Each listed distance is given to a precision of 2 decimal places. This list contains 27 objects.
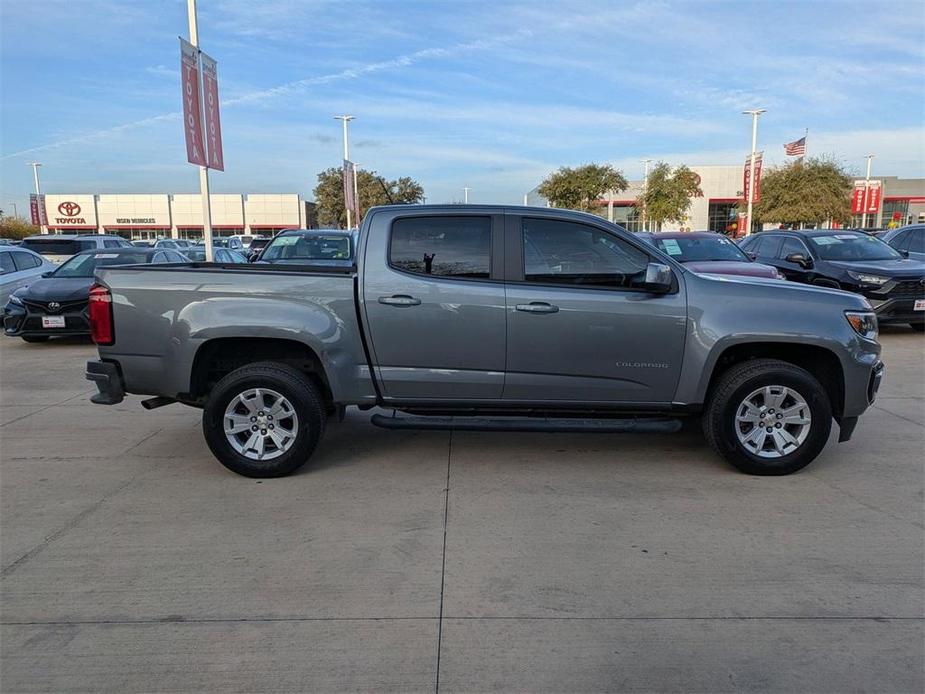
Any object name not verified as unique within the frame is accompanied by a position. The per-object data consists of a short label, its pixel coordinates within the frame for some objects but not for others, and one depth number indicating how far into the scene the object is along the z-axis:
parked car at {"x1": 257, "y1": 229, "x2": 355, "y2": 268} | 11.51
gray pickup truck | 4.74
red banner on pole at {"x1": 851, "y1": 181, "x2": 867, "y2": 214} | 48.00
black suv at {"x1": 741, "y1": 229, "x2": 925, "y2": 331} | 10.80
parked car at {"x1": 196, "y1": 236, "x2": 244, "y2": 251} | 36.19
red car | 10.32
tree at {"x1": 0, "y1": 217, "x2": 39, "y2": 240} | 48.91
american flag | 34.00
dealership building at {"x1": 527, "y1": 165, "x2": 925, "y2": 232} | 57.75
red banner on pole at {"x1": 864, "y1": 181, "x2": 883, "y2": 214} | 49.38
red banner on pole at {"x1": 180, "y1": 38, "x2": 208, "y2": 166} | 10.45
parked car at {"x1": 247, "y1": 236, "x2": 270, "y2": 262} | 37.11
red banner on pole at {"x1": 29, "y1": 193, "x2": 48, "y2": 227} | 46.88
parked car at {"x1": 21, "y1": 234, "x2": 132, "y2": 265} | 15.51
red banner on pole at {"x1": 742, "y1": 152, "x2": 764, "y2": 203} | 33.75
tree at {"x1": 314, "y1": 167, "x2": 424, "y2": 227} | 55.97
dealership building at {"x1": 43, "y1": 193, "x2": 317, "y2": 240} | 68.62
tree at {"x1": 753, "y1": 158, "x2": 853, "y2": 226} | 37.75
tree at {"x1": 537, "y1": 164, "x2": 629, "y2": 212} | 45.09
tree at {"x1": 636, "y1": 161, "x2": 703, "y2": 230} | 45.09
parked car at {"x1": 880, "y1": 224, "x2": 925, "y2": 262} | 14.35
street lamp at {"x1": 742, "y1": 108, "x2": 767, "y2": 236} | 33.34
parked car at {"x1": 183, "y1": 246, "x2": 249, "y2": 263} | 14.91
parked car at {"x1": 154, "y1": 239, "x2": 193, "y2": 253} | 31.30
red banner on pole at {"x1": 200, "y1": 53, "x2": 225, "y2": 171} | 11.06
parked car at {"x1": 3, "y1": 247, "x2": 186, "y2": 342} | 10.45
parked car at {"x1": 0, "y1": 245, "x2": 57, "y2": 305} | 12.38
